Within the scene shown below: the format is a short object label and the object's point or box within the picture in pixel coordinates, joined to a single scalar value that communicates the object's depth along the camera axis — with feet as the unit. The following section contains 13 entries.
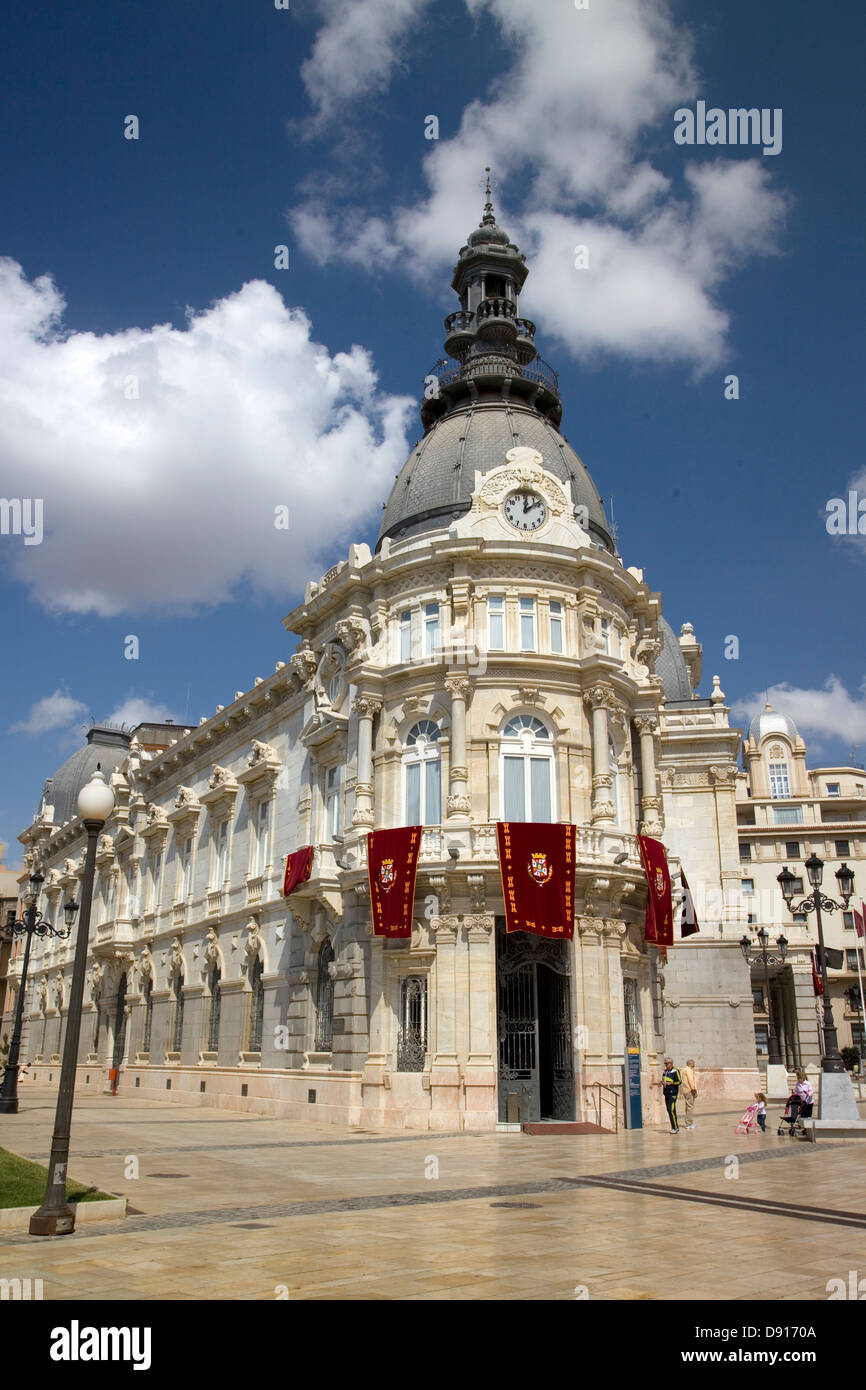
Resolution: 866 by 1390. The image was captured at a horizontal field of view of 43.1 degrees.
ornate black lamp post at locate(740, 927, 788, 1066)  140.38
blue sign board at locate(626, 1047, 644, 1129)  90.74
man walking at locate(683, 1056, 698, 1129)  98.58
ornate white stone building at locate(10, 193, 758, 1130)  94.07
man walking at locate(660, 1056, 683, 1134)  86.43
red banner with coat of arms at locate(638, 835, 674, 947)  102.68
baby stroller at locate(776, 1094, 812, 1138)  84.43
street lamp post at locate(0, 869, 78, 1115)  106.93
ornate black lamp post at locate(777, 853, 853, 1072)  87.97
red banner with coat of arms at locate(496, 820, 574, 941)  90.68
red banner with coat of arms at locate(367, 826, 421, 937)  93.50
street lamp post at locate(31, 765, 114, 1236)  39.45
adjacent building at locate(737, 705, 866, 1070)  192.24
